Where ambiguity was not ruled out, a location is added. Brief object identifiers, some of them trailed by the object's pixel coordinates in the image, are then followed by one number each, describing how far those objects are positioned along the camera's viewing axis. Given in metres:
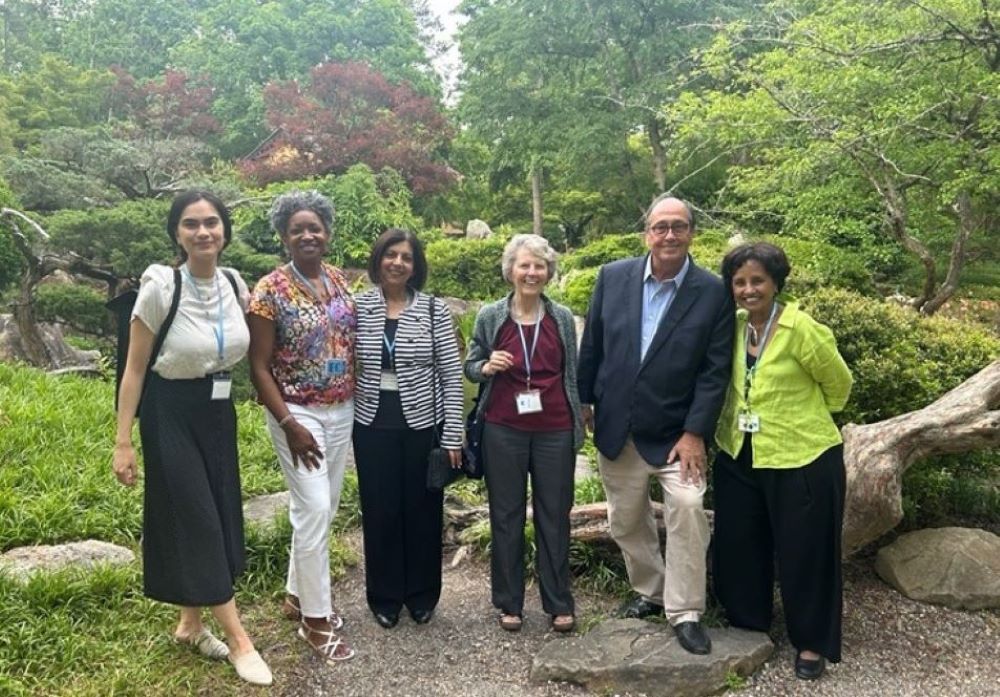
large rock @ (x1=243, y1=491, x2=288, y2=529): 3.94
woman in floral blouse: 2.67
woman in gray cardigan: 2.85
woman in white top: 2.42
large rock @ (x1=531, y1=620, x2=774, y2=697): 2.65
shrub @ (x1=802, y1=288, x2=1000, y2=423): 3.59
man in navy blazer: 2.72
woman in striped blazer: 2.84
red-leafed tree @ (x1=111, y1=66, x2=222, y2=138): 17.56
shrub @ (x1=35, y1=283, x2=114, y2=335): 9.60
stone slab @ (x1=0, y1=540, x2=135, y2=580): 3.21
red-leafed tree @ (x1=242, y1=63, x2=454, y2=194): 14.61
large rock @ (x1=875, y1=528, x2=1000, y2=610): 3.25
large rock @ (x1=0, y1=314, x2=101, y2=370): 8.70
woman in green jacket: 2.61
